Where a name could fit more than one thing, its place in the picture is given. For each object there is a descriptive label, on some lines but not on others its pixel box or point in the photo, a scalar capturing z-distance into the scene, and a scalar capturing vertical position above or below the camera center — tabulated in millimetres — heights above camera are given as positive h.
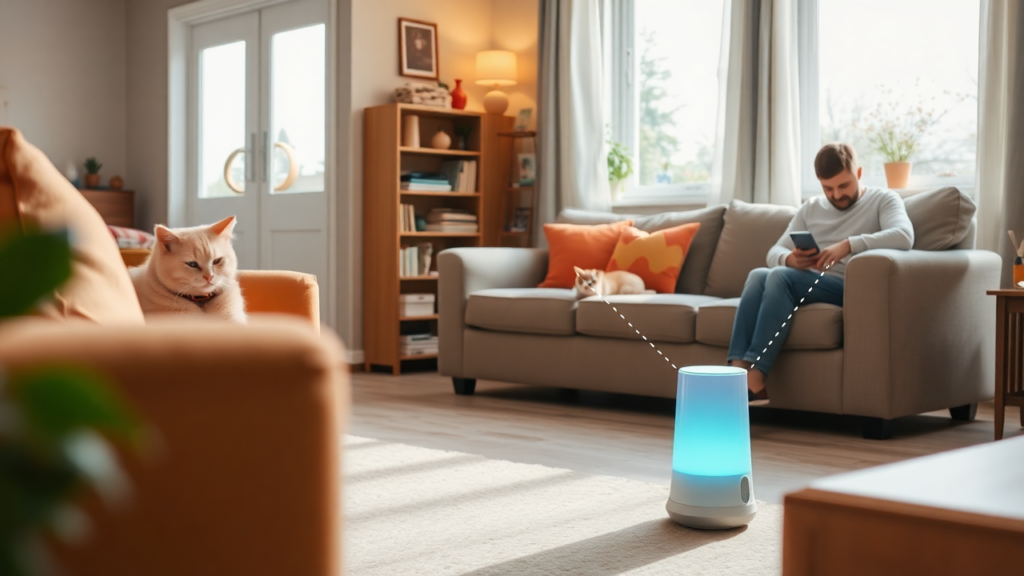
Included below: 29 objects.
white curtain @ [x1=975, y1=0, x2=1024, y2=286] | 3908 +406
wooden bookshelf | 5461 +158
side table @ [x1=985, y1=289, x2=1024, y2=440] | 3260 -365
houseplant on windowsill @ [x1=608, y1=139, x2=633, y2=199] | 5406 +351
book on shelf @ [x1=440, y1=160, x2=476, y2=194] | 5723 +307
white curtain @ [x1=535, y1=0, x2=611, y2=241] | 5387 +616
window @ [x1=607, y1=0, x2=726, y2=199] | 5246 +744
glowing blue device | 2178 -457
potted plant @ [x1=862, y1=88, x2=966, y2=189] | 4328 +461
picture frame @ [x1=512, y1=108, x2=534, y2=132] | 5824 +629
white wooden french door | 5895 +589
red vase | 5750 +732
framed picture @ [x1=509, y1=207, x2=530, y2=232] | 5707 +58
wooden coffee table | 854 -250
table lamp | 5691 +899
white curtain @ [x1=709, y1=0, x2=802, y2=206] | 4621 +586
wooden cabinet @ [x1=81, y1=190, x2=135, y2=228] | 6919 +157
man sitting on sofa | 3477 -89
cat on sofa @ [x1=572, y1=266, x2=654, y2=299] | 4180 -211
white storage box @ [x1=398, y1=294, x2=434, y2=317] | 5480 -398
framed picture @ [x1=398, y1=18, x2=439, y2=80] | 5738 +1014
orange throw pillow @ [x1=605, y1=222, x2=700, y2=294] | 4348 -102
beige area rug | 1944 -632
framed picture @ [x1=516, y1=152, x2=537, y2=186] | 5754 +356
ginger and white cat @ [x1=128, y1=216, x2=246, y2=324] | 1916 -96
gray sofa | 3346 -337
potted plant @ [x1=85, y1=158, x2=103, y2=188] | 6996 +377
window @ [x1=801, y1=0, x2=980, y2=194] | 4352 +673
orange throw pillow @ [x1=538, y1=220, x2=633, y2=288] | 4602 -79
